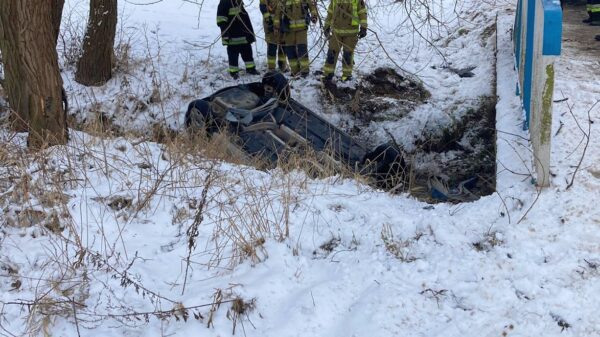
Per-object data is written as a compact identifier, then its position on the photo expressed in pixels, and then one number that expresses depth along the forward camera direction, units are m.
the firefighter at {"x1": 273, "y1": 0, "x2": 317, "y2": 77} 8.16
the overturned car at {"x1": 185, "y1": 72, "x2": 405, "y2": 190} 5.49
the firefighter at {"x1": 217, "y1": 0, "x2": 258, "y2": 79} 8.14
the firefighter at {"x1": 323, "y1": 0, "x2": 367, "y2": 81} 7.25
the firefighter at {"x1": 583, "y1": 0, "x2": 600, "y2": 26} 7.32
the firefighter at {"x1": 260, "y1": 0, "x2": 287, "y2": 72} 8.20
